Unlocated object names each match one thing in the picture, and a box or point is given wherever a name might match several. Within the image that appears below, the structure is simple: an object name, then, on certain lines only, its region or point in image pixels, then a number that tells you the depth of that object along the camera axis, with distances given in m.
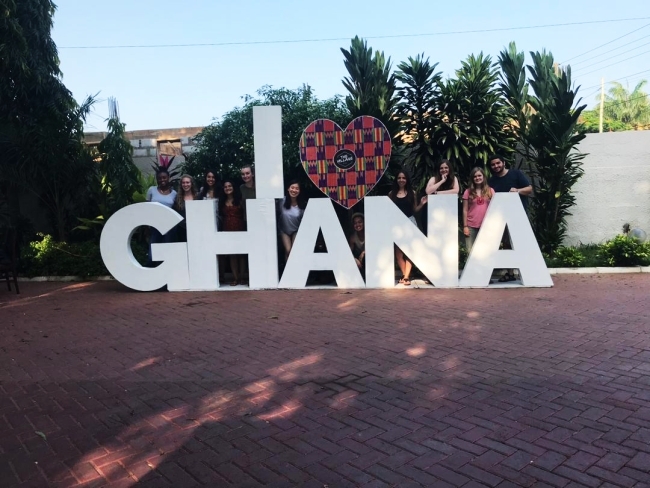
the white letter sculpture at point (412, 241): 8.16
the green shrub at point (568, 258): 9.37
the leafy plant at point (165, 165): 11.03
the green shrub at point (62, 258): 10.09
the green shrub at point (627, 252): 9.23
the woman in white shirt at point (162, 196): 8.96
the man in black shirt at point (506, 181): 8.55
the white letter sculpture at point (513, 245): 8.05
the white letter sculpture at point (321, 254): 8.29
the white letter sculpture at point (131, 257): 8.52
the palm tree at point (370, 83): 9.55
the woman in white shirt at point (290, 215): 8.66
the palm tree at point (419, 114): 9.68
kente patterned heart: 8.51
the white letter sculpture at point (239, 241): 8.44
